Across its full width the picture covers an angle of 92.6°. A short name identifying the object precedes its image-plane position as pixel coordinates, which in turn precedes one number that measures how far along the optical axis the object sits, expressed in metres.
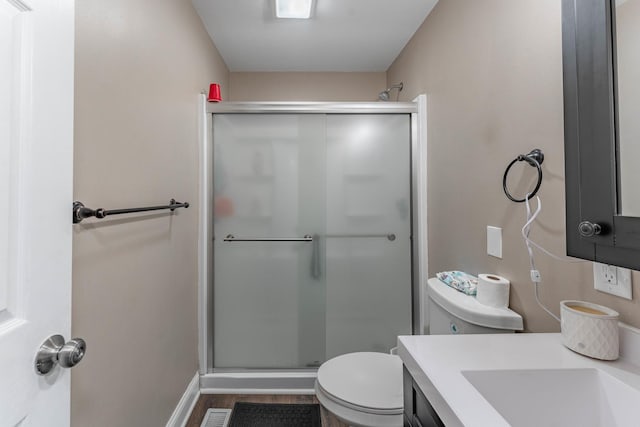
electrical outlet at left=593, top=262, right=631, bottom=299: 0.76
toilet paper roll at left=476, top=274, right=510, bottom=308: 1.15
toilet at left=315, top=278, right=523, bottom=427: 1.10
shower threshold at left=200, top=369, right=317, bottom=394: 1.95
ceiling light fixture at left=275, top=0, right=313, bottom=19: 1.72
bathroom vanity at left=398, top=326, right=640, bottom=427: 0.64
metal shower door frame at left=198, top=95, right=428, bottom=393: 1.94
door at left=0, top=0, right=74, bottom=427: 0.49
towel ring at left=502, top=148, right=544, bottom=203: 1.00
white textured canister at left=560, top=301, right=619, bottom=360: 0.73
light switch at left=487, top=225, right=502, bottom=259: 1.24
